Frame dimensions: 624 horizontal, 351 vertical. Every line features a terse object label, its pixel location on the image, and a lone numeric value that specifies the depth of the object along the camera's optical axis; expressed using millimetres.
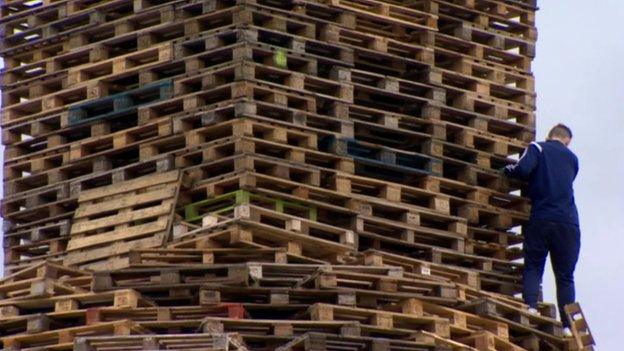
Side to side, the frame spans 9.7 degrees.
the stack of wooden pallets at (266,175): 48375
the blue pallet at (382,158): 50469
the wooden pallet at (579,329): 50969
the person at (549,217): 51312
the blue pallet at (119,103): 50781
